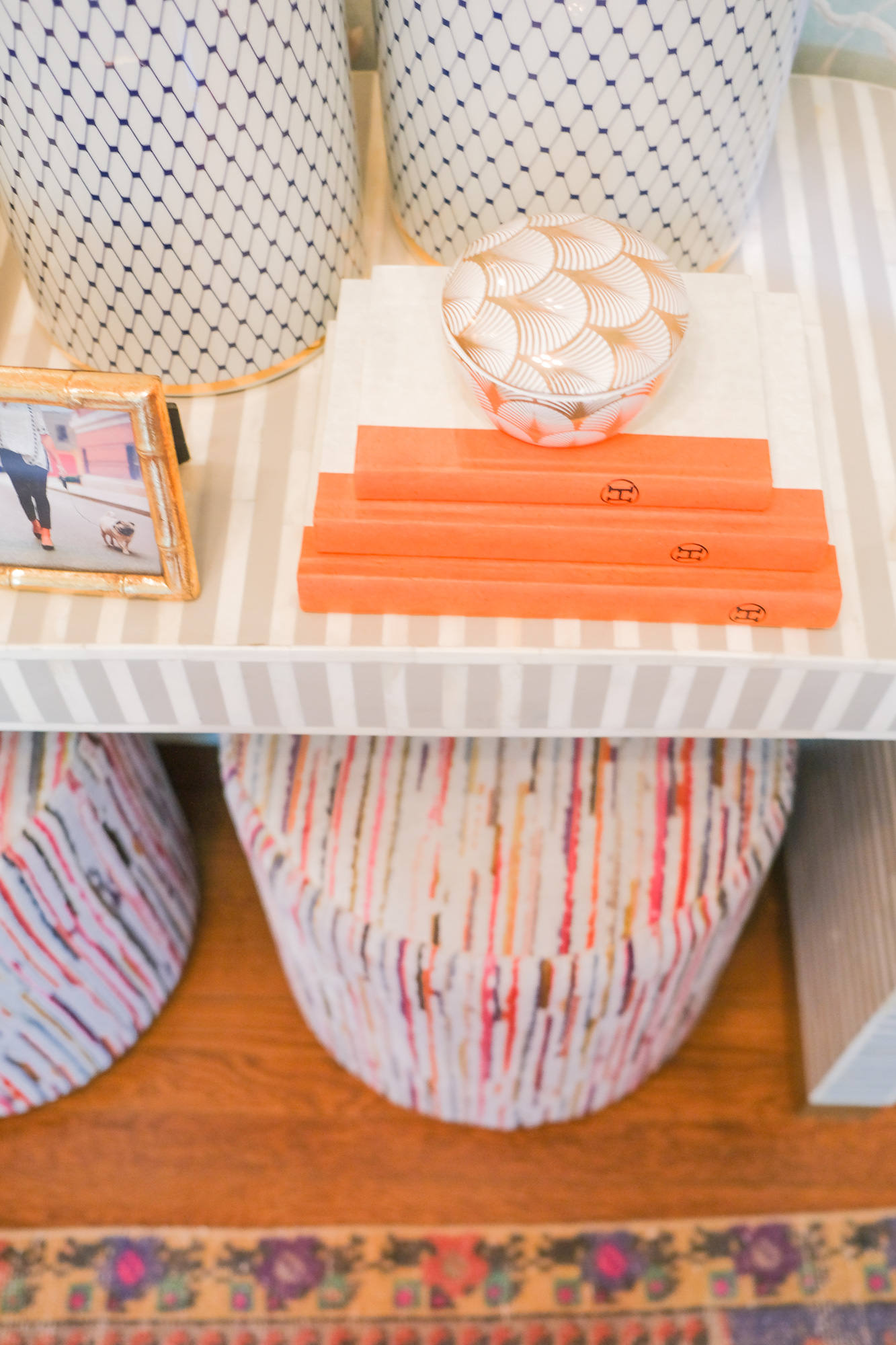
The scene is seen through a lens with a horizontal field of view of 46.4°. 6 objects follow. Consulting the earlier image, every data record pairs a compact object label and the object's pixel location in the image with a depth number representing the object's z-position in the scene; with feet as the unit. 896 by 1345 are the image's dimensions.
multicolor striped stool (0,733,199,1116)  3.14
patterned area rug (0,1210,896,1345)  3.55
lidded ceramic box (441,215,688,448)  1.87
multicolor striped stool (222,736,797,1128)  2.90
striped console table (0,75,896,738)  2.10
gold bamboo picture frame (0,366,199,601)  1.82
